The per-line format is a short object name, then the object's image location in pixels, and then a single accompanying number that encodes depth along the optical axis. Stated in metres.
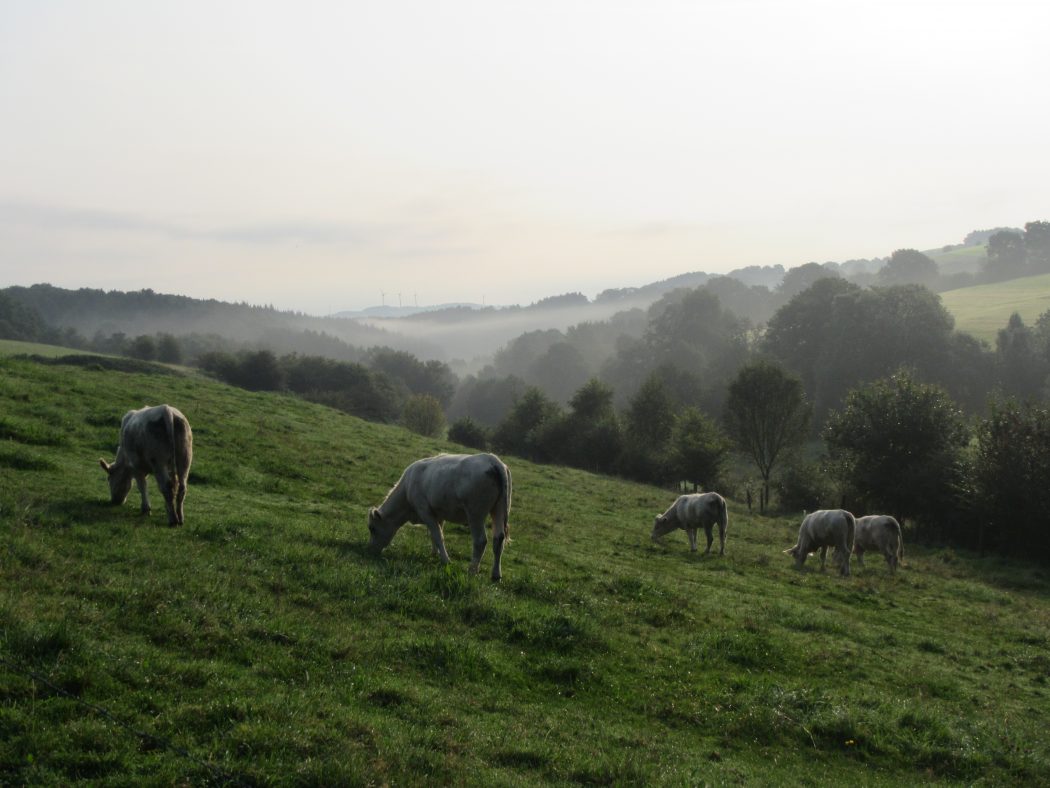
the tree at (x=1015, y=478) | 36.91
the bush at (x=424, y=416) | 89.62
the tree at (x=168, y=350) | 117.65
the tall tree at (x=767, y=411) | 59.06
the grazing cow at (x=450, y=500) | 14.98
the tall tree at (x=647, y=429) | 63.97
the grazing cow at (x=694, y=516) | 26.81
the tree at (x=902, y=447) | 44.03
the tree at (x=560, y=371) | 150.25
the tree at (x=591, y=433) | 67.75
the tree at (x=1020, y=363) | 85.88
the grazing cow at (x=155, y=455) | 15.08
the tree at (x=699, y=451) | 55.19
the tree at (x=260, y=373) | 91.62
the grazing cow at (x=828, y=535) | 25.88
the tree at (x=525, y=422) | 75.19
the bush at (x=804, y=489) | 51.00
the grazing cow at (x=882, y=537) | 27.97
